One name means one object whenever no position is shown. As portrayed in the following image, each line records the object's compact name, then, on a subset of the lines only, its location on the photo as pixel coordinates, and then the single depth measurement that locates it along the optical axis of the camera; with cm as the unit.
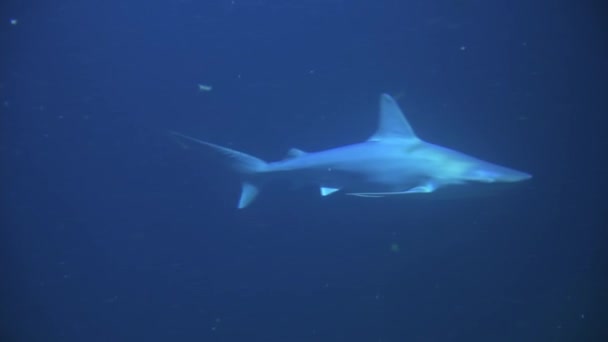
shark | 660
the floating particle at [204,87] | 1048
